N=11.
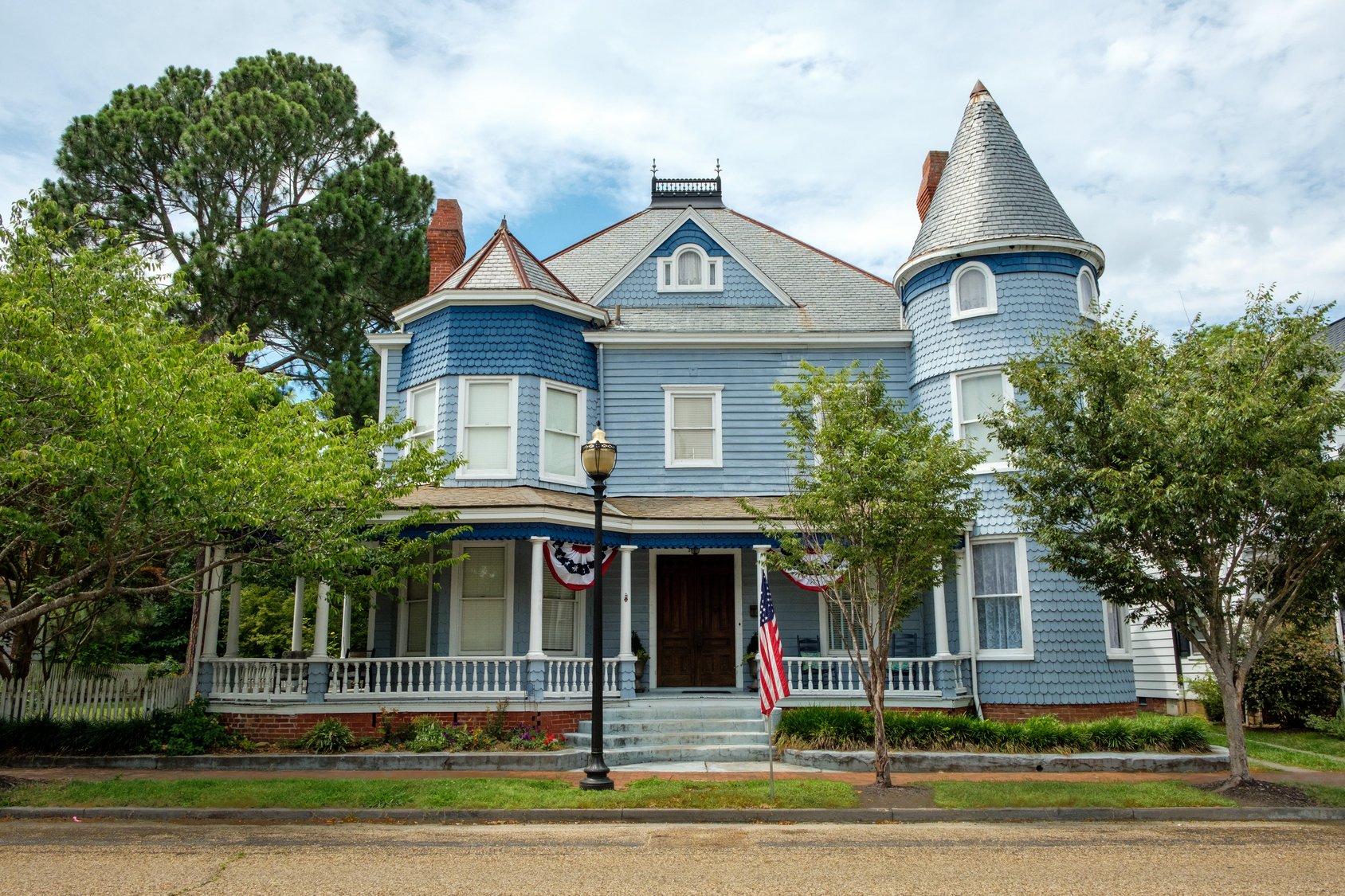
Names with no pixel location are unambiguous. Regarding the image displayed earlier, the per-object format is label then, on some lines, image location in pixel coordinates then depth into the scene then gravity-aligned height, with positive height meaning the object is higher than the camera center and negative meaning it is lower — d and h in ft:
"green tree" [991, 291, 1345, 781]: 39.45 +6.36
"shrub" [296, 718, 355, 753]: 49.62 -4.72
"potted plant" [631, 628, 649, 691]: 60.64 -1.14
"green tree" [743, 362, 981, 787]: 41.86 +5.30
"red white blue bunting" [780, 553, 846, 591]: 44.71 +2.71
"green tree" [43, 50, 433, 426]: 77.10 +33.84
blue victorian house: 56.29 +11.52
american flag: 39.91 -1.08
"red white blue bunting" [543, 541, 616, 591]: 55.67 +3.98
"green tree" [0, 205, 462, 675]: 37.83 +7.15
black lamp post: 40.19 +2.66
